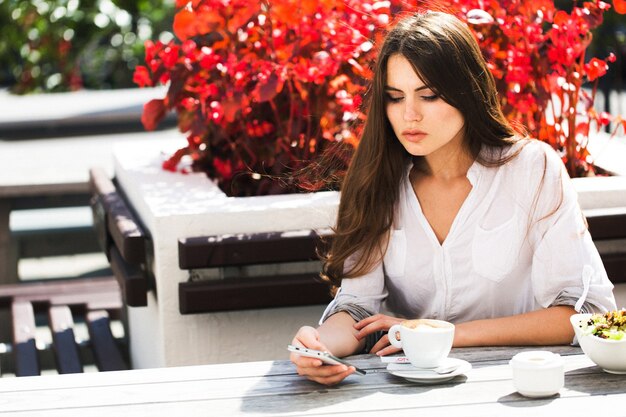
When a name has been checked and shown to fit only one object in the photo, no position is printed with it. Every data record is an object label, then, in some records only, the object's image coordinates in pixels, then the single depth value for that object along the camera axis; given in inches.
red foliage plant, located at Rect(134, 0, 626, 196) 145.6
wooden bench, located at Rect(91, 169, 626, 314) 130.4
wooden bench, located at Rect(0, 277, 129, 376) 156.6
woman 108.1
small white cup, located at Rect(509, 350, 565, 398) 90.8
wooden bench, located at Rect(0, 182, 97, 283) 203.1
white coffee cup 94.6
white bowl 93.2
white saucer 94.2
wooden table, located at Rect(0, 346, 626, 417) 90.6
